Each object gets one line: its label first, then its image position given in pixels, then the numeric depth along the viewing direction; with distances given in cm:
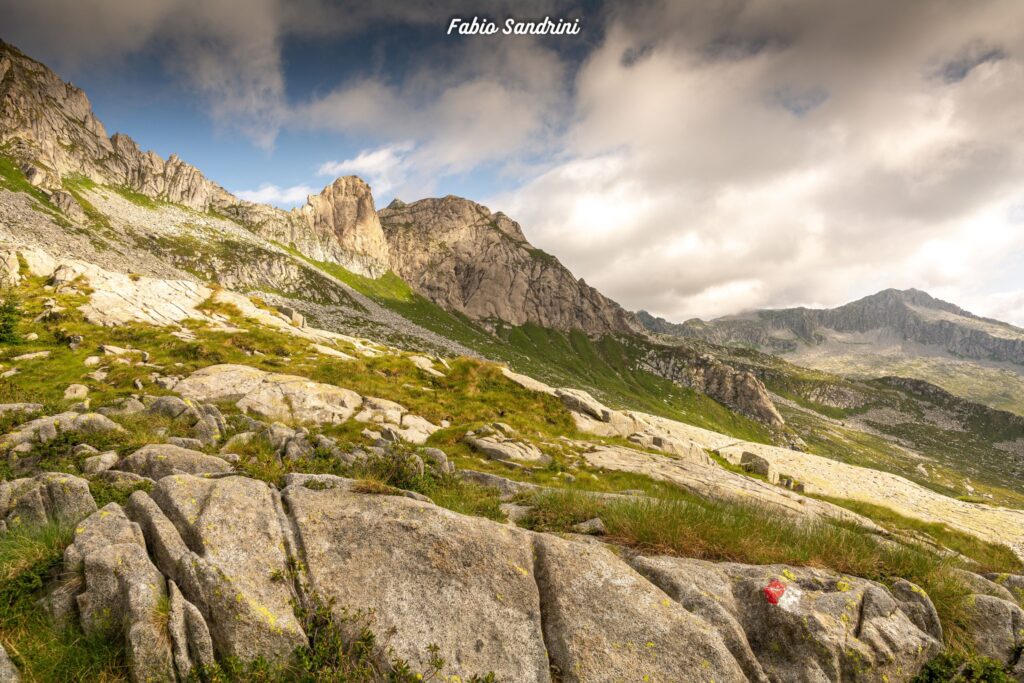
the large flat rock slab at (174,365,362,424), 2241
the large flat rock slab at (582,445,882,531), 1788
